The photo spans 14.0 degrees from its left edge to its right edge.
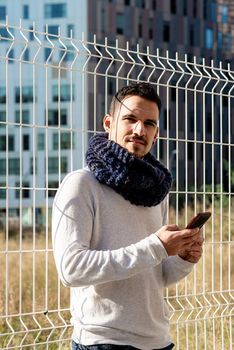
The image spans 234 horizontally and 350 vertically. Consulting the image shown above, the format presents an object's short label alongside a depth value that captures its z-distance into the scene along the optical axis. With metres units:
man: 2.64
